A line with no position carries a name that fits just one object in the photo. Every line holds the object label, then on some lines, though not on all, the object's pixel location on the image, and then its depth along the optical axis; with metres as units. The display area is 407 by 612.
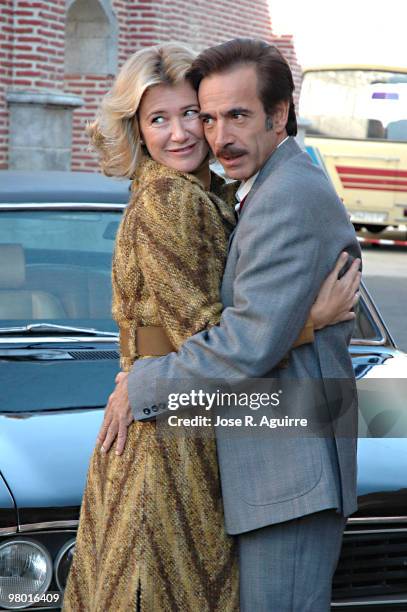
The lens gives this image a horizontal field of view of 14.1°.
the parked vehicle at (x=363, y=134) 23.93
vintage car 3.86
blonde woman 3.01
